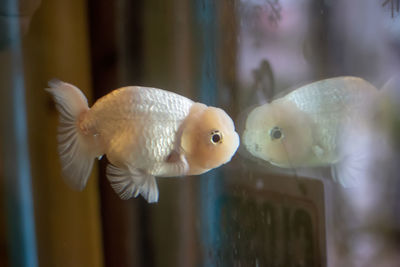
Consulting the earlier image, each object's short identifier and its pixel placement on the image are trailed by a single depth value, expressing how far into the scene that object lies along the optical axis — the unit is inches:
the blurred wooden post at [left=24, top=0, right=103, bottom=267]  20.5
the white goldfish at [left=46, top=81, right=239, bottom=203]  16.5
